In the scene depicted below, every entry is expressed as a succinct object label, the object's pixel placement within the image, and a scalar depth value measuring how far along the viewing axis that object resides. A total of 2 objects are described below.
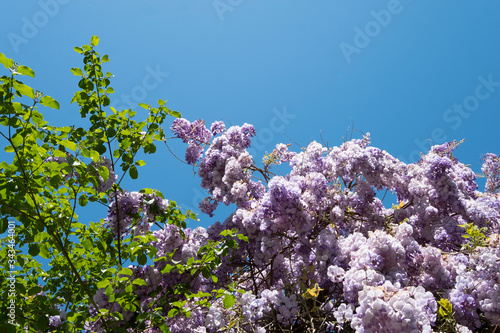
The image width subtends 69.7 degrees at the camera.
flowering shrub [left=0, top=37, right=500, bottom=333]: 2.46
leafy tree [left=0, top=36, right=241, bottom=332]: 2.34
